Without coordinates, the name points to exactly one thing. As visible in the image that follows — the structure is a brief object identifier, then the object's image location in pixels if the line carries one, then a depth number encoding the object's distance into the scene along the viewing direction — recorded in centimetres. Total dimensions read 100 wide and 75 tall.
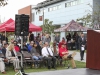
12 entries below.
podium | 884
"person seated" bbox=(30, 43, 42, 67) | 1308
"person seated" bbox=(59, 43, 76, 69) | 1348
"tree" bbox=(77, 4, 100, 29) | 3353
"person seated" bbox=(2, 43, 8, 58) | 1256
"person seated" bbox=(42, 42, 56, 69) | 1283
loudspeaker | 1212
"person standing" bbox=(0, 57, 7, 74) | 1136
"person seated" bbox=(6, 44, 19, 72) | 1206
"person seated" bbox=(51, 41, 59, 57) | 1431
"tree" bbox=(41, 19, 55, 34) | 5620
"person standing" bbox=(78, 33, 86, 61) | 1603
